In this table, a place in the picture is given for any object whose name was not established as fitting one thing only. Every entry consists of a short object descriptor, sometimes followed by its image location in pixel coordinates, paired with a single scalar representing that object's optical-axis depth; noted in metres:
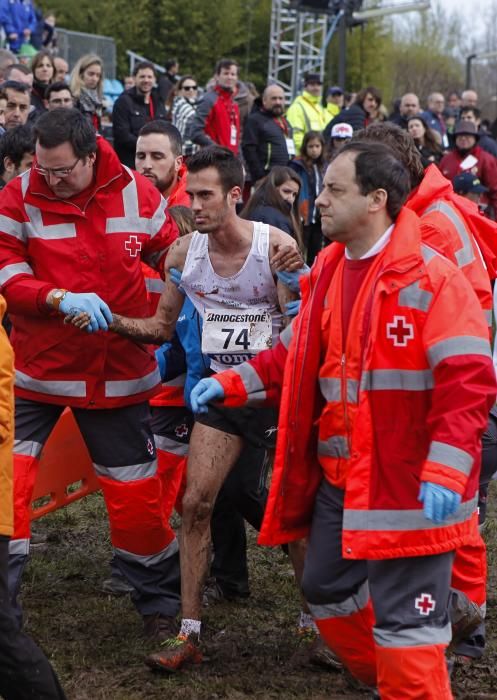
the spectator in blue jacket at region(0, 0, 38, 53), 18.83
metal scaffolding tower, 31.89
